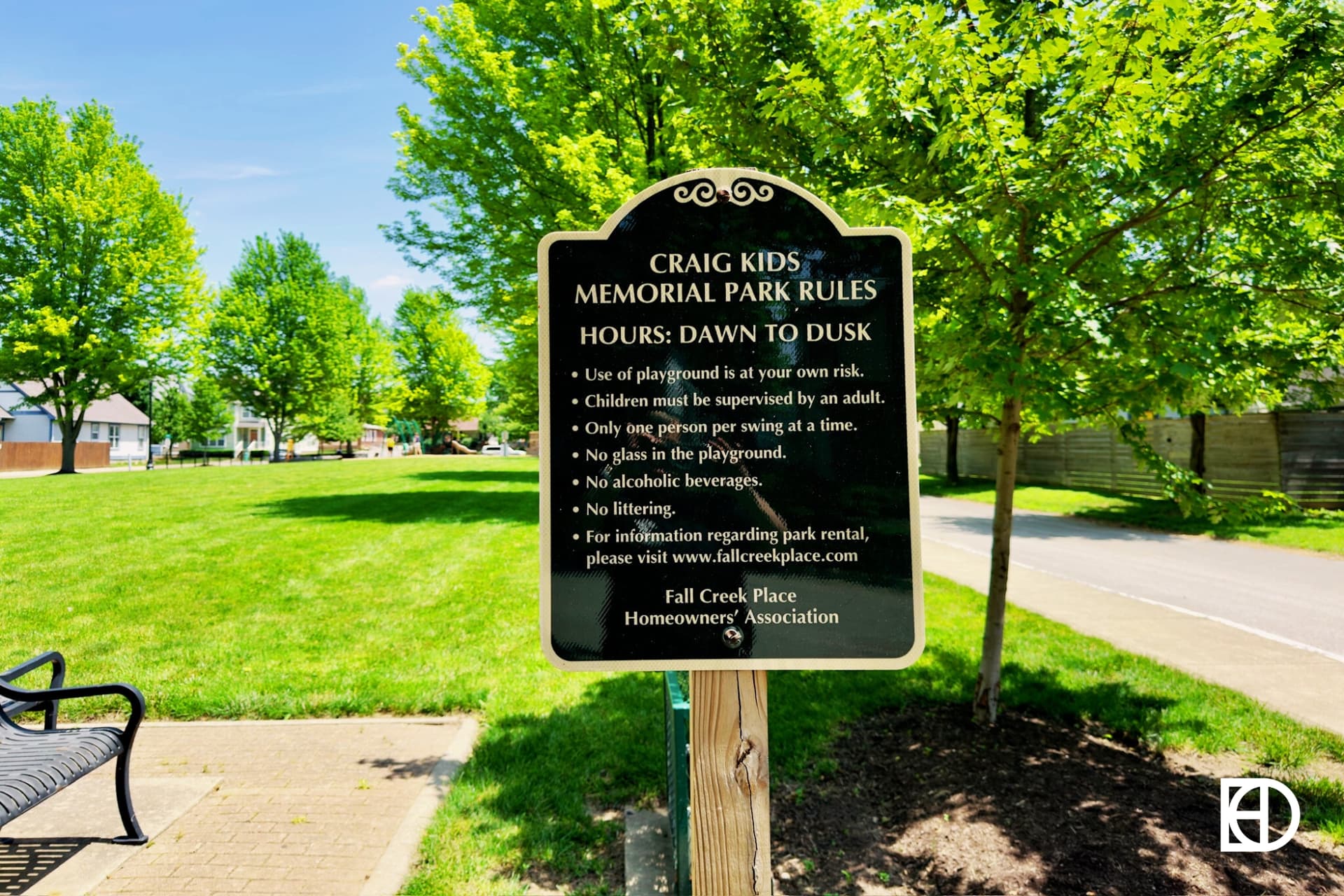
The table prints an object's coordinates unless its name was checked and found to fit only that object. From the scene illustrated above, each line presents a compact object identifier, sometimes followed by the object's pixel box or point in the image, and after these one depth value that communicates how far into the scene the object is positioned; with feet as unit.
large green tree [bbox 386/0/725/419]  39.06
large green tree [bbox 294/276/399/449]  169.48
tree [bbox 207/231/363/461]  143.84
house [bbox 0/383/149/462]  167.84
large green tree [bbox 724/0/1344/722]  11.37
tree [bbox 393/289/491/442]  193.26
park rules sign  6.37
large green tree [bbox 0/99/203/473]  93.20
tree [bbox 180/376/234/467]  203.72
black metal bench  9.62
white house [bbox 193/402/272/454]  265.95
